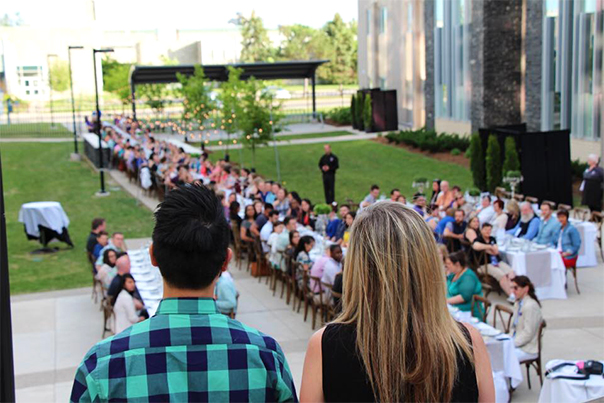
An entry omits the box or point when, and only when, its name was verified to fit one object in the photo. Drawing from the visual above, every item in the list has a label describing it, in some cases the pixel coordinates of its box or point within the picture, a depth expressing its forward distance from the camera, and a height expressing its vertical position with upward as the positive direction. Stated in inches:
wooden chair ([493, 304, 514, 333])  388.2 -102.2
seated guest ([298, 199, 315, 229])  649.0 -95.3
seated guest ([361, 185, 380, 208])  698.3 -85.9
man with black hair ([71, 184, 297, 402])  86.5 -25.8
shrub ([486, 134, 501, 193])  909.4 -81.5
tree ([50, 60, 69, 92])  3006.9 +80.8
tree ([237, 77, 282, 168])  1160.2 -38.4
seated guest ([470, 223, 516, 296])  521.7 -105.5
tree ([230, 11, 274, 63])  4817.9 +303.2
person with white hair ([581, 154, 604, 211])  746.2 -89.8
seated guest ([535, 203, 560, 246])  550.3 -94.1
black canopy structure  1674.5 +45.8
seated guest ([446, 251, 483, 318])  399.5 -93.0
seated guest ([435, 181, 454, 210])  669.3 -87.1
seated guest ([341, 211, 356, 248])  547.6 -84.9
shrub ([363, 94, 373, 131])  1710.1 -49.0
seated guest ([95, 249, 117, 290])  483.5 -98.2
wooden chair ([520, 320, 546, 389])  367.9 -119.0
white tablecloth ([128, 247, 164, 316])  448.4 -104.4
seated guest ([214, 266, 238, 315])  428.8 -102.3
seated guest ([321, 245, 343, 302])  465.4 -96.4
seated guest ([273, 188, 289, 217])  708.0 -92.4
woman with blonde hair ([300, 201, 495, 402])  93.7 -27.8
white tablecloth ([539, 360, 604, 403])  291.3 -105.4
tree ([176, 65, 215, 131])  1461.6 -10.1
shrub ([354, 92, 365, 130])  1755.7 -43.8
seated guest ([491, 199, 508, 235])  591.8 -92.9
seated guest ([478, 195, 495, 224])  635.5 -94.0
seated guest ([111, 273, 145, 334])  420.4 -105.3
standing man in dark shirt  889.5 -84.9
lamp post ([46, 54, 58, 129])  2952.3 +85.1
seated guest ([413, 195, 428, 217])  608.4 -81.5
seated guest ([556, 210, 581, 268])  538.0 -99.7
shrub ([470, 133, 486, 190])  963.2 -85.1
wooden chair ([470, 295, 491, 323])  393.4 -101.0
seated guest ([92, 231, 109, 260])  541.0 -92.1
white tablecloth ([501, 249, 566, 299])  520.1 -113.1
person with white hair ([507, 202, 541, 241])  573.8 -92.9
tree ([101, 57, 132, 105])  2342.5 +53.7
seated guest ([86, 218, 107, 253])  568.7 -90.4
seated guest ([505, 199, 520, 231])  601.0 -91.5
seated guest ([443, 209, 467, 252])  563.5 -93.8
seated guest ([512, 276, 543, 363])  365.7 -101.4
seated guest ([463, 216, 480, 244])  535.8 -90.7
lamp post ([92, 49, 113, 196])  1048.7 -109.7
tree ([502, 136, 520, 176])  886.4 -75.4
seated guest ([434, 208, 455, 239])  578.2 -91.8
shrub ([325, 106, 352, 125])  1897.1 -57.7
